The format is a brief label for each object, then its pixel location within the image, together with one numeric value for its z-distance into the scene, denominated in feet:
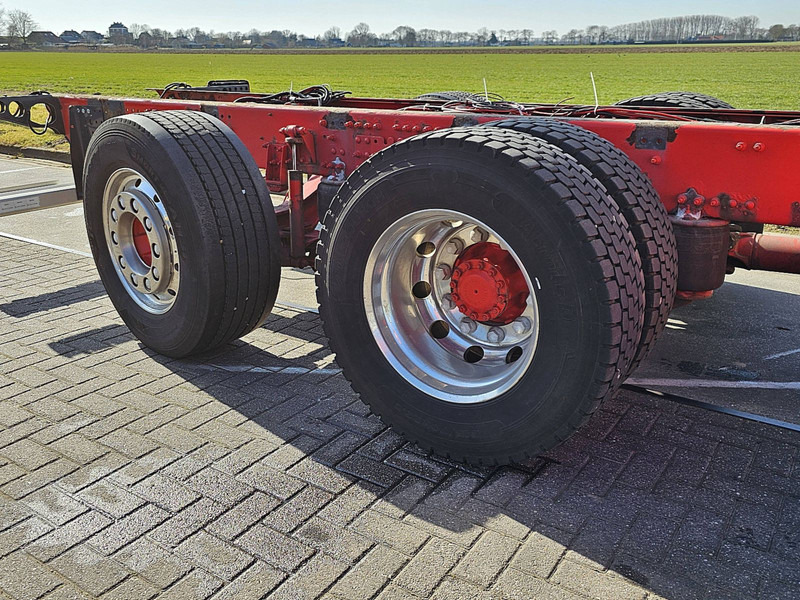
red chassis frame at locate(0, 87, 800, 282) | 9.95
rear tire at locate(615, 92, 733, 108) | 18.20
